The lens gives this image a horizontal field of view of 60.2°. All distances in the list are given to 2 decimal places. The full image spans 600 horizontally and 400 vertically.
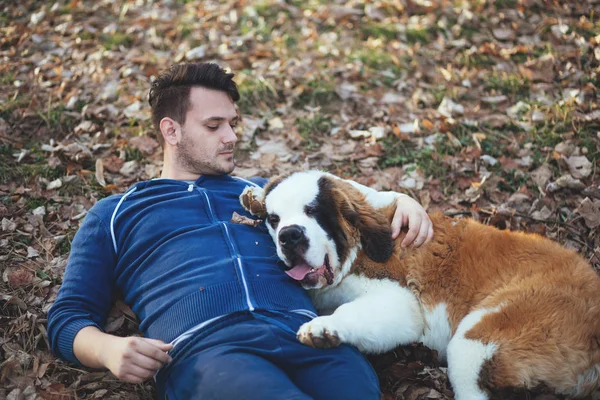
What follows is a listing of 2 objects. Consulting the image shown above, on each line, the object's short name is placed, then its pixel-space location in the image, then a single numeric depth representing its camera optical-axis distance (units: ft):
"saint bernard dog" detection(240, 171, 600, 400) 8.99
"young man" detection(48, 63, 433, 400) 8.52
